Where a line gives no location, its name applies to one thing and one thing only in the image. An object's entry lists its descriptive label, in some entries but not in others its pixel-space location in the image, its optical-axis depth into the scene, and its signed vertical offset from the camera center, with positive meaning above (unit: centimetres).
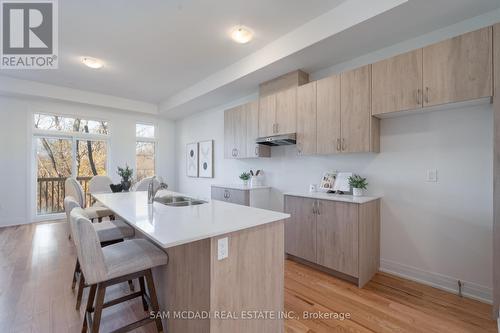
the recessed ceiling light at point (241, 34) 268 +162
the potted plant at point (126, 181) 387 -27
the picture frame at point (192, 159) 582 +17
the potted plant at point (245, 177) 414 -21
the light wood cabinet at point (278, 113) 318 +79
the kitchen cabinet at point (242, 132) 375 +59
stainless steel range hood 319 +38
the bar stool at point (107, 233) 195 -65
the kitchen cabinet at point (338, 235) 236 -80
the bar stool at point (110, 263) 130 -62
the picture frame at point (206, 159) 529 +17
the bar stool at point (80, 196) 319 -44
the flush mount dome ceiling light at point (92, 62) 344 +162
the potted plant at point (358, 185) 273 -24
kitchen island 128 -65
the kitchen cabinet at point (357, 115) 249 +59
